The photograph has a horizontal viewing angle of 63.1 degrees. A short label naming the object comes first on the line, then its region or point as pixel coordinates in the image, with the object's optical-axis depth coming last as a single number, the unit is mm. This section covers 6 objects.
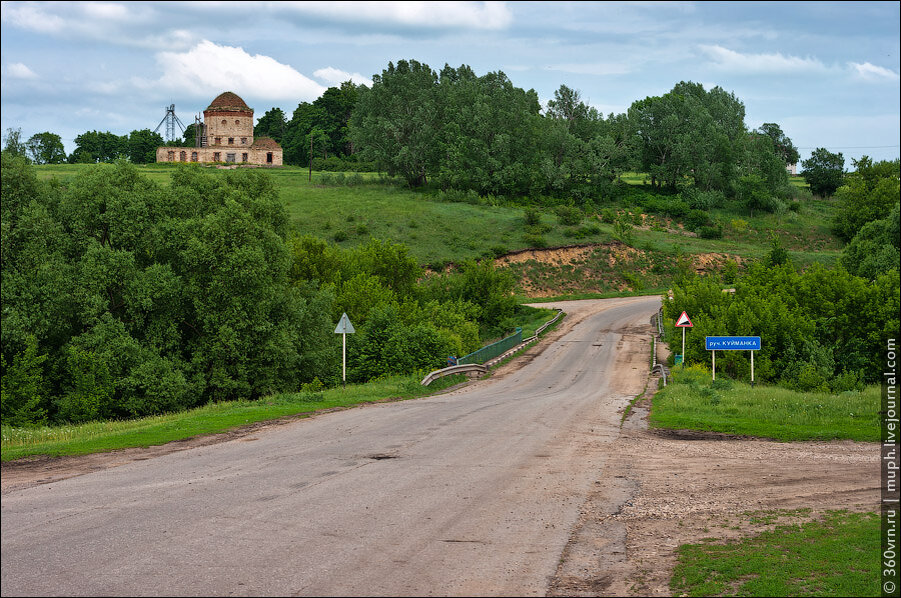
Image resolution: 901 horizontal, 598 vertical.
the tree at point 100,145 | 149625
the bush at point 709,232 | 95688
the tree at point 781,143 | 150250
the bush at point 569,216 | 88750
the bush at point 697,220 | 98812
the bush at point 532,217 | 85812
